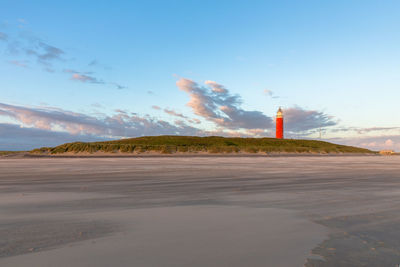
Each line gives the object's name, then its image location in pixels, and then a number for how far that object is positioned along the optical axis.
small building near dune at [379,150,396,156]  86.90
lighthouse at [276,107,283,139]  111.19
